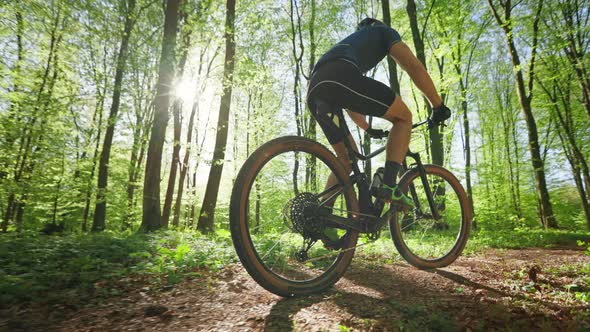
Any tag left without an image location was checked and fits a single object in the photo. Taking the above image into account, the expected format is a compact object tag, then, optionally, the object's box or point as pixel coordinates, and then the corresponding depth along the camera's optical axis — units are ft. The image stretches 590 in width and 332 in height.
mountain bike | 7.20
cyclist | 8.50
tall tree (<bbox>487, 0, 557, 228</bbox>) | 43.04
